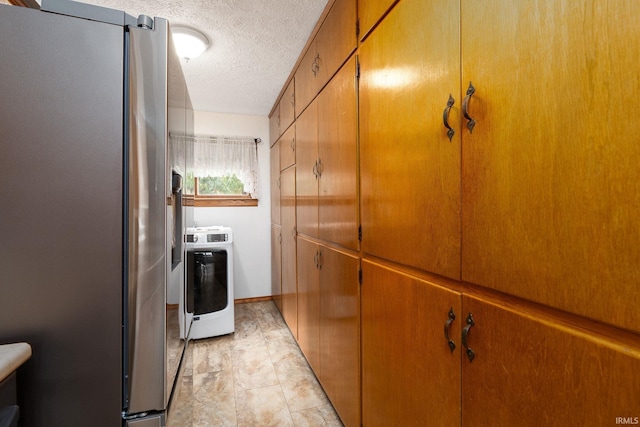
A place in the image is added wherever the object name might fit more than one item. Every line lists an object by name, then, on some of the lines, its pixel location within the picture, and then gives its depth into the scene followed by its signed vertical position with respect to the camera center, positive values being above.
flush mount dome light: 1.87 +1.20
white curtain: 3.56 +0.75
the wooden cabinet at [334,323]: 1.47 -0.66
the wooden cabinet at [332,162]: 1.42 +0.32
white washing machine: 2.79 -0.66
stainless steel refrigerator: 0.74 +0.03
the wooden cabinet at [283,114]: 2.59 +1.07
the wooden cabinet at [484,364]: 0.53 -0.36
